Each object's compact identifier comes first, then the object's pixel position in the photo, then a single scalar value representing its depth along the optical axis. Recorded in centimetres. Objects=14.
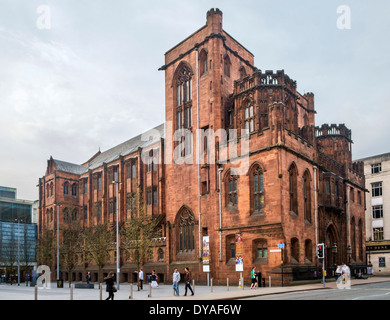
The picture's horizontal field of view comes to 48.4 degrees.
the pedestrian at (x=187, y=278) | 2595
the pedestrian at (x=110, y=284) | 2170
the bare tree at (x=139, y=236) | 3750
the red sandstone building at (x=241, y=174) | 3578
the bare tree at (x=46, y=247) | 6144
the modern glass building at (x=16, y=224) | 9092
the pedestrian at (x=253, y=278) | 3105
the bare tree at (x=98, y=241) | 4606
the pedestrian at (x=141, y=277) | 3511
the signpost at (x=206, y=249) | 3838
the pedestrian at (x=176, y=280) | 2604
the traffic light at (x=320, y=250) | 3227
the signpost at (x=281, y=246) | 3266
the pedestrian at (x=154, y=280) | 3666
